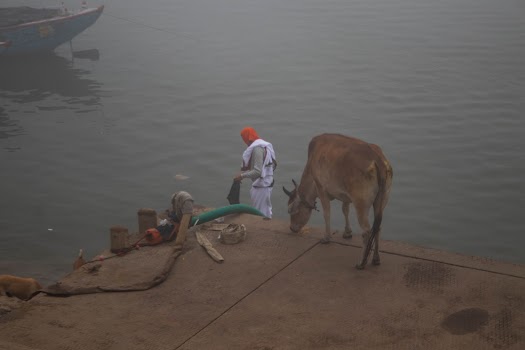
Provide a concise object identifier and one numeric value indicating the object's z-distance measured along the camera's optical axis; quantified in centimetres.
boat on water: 2809
